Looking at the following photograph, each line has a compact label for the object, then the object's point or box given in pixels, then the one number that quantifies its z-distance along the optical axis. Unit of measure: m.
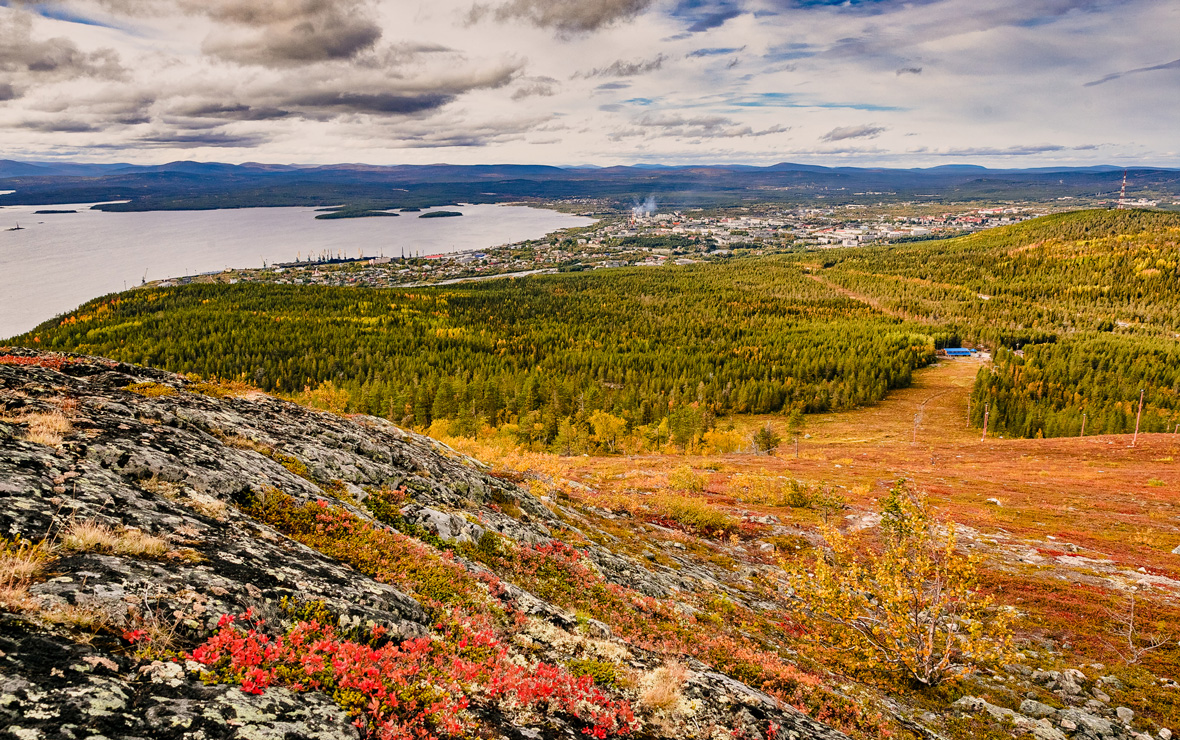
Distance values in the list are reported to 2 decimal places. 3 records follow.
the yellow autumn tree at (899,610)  14.64
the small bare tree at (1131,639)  18.08
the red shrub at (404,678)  6.00
